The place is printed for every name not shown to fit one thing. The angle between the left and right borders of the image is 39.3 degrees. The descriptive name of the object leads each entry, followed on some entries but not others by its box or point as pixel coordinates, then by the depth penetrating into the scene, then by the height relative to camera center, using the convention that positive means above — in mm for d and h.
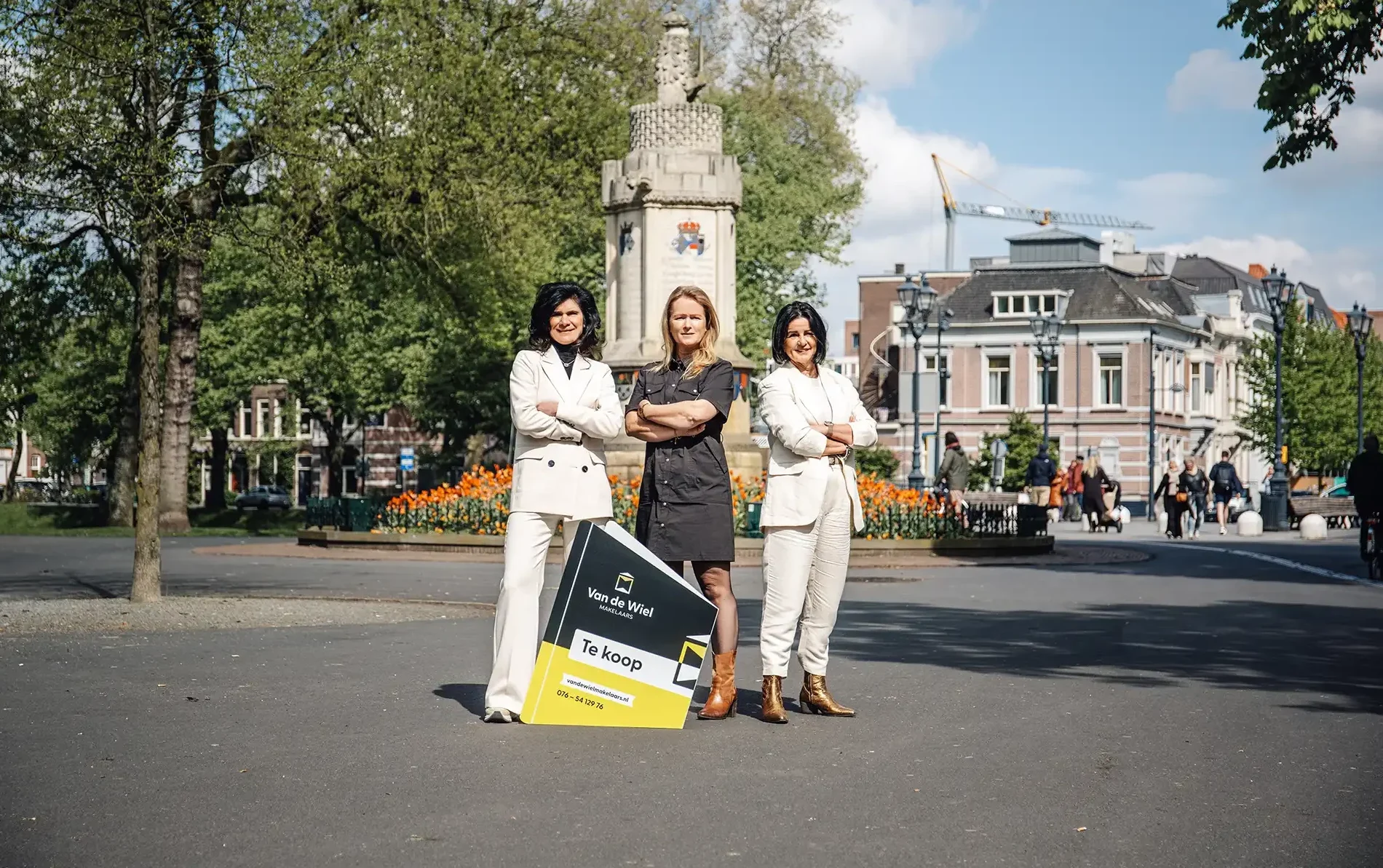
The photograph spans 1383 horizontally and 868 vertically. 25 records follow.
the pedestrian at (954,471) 33938 +606
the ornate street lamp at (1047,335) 58238 +5533
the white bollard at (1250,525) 39844 -388
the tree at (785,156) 53594 +10055
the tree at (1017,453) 69000 +1975
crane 172250 +26794
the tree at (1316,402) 79875 +4346
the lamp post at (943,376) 72400 +5741
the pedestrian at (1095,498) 42906 +169
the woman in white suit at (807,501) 8906 +21
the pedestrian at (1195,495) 39188 +236
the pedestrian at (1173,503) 39125 +56
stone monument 28781 +4211
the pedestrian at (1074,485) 50906 +545
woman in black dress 8734 +166
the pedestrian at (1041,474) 44656 +724
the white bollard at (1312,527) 36969 -397
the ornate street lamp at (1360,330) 49000 +4594
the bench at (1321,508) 41812 -24
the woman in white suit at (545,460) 8672 +201
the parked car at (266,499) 97062 +191
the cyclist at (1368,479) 23312 +332
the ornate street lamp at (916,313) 44438 +4523
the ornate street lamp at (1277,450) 43375 +1294
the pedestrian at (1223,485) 42156 +460
